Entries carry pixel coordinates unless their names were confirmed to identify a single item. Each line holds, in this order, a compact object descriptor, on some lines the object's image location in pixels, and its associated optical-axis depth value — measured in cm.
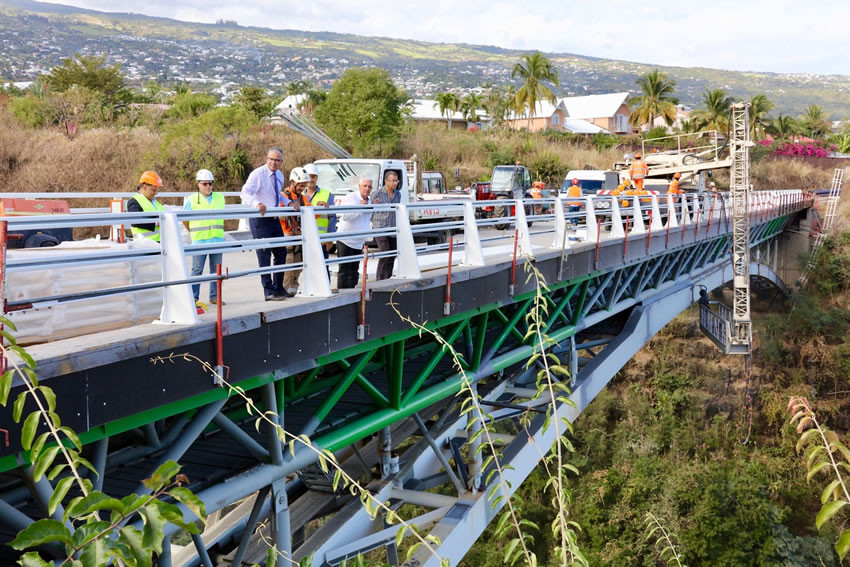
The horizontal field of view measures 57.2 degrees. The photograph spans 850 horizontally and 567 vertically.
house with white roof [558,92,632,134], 9838
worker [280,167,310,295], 745
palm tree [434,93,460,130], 7781
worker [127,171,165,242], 724
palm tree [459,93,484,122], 8012
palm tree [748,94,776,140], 6869
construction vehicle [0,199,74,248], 854
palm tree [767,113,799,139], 7388
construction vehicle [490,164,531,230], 2496
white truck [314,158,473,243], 1479
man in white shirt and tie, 716
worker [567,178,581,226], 2072
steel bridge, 429
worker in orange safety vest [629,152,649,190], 2052
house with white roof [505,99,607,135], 8681
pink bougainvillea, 6128
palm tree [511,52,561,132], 6519
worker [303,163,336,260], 823
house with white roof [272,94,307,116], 7486
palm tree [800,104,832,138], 7969
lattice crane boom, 2166
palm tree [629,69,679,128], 7022
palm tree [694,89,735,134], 6625
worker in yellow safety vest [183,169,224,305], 732
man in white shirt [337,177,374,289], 714
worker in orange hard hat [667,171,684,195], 2253
